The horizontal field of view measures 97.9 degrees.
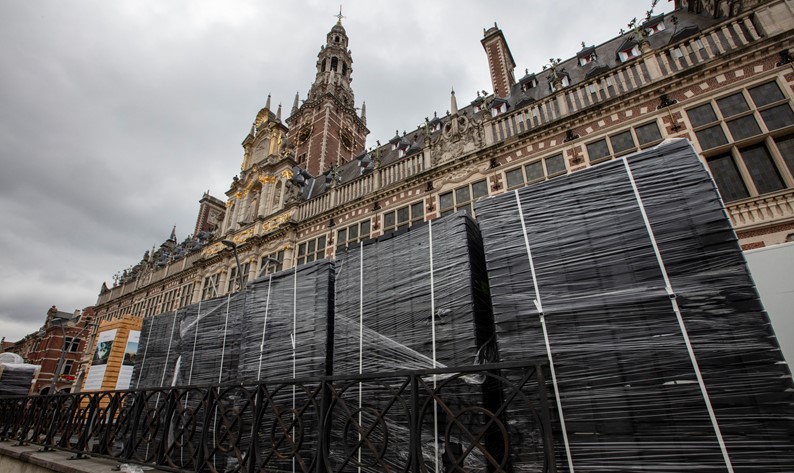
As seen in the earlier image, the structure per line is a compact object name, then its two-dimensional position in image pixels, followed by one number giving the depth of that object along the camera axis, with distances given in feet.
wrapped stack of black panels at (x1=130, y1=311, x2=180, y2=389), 29.81
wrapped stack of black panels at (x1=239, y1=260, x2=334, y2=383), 18.80
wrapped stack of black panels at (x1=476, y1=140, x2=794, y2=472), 9.25
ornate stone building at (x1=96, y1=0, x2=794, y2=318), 29.76
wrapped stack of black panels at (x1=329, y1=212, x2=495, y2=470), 14.06
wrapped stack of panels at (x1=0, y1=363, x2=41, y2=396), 51.52
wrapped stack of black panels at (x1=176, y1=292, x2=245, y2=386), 24.49
